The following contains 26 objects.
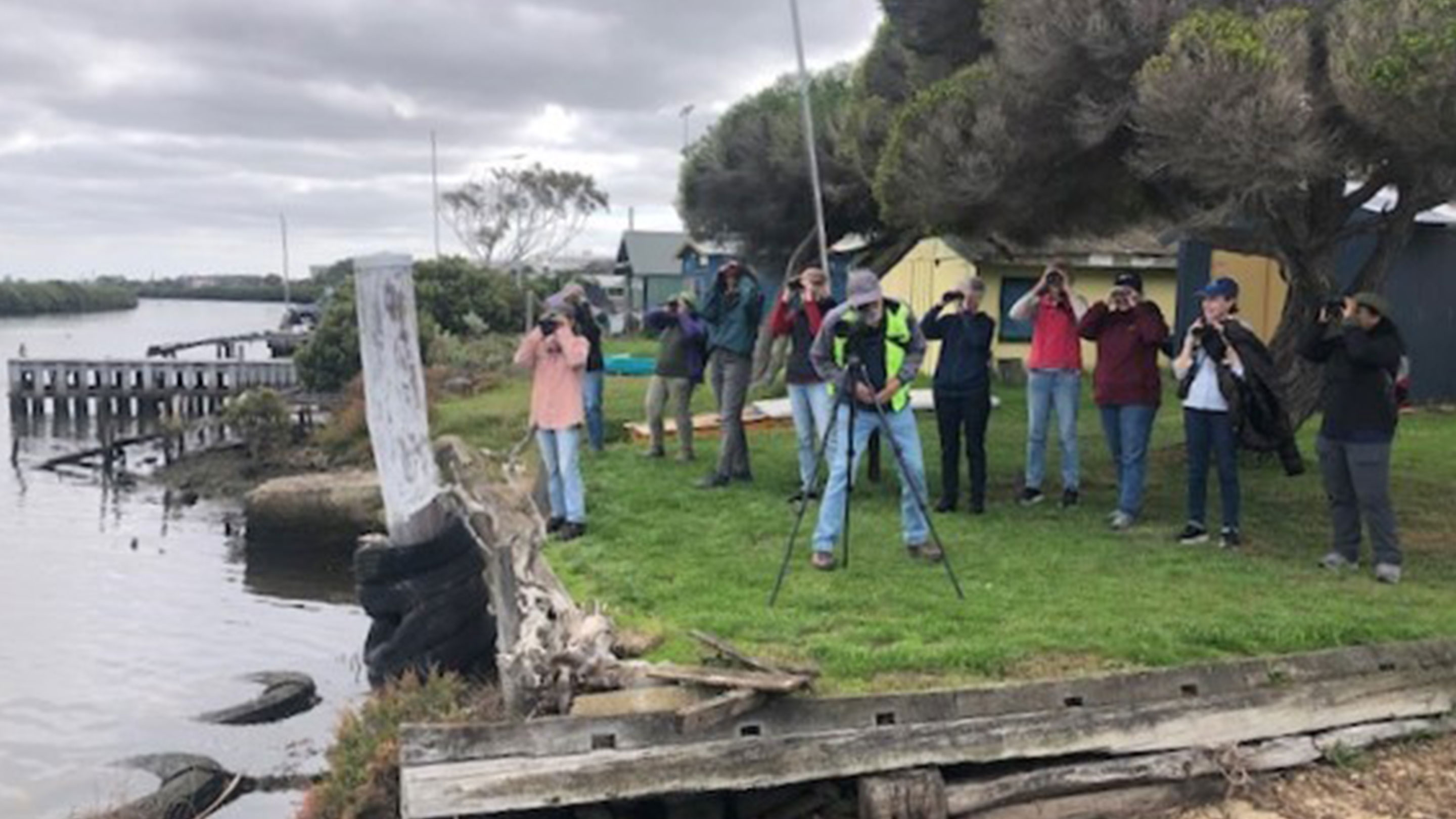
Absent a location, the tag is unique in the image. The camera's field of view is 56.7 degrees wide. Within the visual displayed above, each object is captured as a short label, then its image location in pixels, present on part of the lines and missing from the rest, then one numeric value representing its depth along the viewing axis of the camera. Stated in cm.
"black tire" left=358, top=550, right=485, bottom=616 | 930
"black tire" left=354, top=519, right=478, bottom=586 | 932
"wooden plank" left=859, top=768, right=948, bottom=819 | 628
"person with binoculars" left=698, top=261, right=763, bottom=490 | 1175
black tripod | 857
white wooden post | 938
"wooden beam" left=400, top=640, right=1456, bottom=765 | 612
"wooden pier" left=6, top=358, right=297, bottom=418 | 4531
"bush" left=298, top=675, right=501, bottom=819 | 767
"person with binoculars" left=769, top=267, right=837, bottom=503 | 1029
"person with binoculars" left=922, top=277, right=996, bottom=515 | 1038
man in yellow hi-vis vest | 870
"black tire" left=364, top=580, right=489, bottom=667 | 912
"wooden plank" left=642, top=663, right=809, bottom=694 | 622
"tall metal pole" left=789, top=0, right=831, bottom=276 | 1172
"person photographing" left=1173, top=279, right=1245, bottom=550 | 895
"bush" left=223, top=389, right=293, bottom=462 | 3338
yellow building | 2167
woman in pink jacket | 1031
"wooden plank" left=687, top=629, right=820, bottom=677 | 645
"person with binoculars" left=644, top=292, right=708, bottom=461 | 1292
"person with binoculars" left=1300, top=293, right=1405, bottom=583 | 822
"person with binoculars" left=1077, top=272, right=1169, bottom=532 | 973
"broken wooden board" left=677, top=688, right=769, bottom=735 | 616
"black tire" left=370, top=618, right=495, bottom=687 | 904
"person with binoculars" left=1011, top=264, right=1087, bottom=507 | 1045
